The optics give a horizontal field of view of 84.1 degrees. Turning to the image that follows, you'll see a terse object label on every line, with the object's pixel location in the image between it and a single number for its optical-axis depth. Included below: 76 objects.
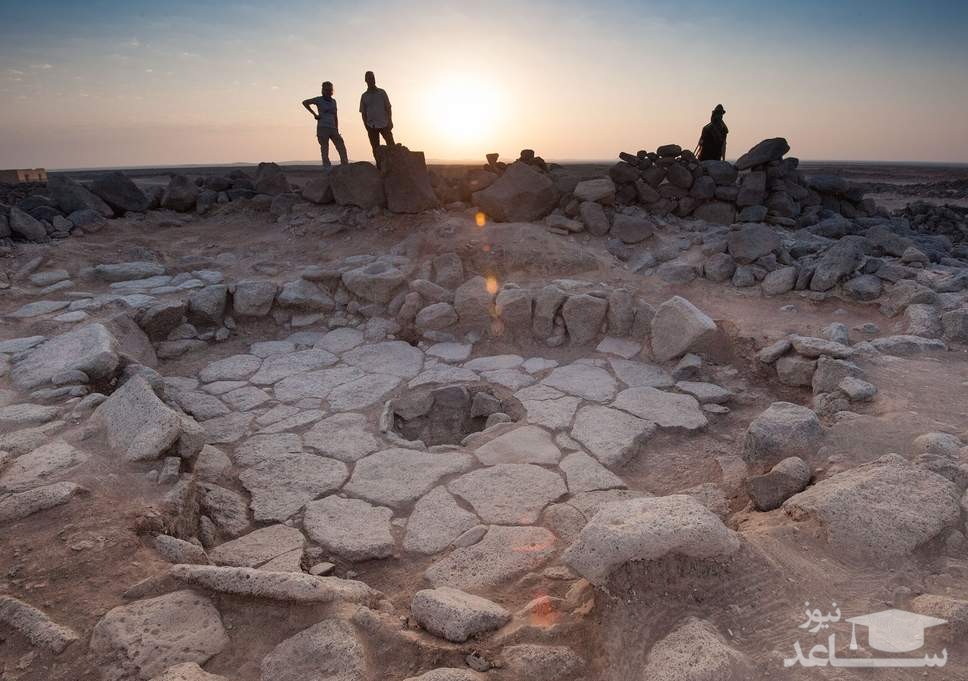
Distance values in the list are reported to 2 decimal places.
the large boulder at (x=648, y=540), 1.97
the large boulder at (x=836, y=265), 5.58
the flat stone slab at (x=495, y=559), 2.68
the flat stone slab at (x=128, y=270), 6.25
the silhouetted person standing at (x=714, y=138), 9.86
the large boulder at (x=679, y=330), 4.82
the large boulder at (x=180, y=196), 8.80
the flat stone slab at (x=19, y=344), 4.44
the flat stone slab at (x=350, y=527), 2.93
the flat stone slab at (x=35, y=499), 2.48
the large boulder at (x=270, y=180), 9.19
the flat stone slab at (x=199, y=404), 4.32
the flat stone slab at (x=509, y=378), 4.72
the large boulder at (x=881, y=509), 2.17
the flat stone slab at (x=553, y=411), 4.09
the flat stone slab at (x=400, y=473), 3.39
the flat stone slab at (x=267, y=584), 2.02
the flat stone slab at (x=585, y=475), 3.40
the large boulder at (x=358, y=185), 7.87
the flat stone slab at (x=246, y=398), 4.45
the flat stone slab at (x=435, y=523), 2.99
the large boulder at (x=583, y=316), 5.37
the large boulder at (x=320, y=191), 8.21
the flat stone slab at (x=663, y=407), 4.05
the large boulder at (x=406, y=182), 7.55
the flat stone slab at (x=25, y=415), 3.36
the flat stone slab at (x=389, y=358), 5.04
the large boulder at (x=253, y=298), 5.89
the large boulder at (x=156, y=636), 1.78
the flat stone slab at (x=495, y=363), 5.06
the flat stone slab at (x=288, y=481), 3.30
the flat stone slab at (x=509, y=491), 3.18
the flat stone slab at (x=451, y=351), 5.27
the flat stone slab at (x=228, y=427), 4.01
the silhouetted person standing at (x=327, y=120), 8.99
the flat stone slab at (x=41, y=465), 2.73
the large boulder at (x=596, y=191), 7.52
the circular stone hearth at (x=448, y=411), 4.51
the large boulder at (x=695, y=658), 1.63
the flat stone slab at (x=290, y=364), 4.93
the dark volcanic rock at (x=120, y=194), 8.48
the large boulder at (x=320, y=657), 1.78
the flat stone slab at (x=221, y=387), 4.68
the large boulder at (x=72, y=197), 7.91
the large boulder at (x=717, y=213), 7.93
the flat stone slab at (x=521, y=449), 3.68
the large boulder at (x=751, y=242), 6.31
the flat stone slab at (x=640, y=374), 4.62
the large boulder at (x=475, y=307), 5.65
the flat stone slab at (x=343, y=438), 3.82
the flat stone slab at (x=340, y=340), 5.55
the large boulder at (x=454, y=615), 1.98
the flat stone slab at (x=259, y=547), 2.83
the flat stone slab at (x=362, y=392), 4.45
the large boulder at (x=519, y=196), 7.37
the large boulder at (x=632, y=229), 7.14
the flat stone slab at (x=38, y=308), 5.19
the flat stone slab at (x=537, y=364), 4.98
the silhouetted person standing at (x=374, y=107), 8.30
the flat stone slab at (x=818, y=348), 4.12
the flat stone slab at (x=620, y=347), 5.15
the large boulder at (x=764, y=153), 8.29
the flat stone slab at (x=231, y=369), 4.93
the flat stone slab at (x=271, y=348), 5.45
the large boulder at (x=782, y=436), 3.14
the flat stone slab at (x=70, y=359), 3.96
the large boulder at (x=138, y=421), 3.08
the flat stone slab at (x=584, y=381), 4.50
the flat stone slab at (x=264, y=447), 3.77
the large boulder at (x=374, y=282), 6.07
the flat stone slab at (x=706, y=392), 4.31
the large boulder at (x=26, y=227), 6.83
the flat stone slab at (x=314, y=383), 4.62
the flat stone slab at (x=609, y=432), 3.72
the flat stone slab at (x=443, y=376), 4.80
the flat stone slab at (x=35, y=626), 1.83
